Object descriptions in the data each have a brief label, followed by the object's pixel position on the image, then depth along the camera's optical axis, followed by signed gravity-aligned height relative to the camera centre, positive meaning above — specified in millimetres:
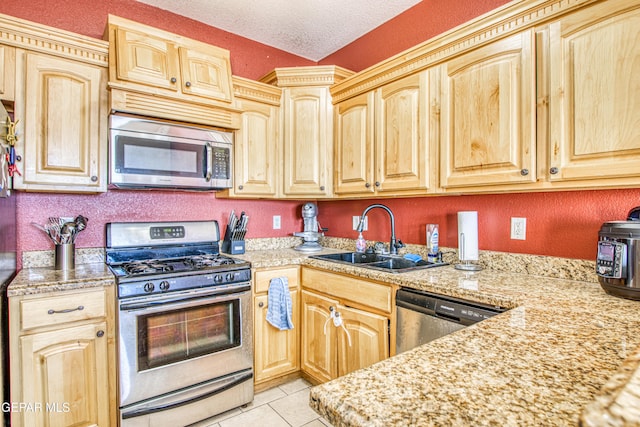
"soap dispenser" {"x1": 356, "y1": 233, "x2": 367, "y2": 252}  2605 -245
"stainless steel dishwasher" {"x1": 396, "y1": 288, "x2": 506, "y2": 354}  1404 -458
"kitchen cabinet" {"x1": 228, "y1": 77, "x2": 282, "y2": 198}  2498 +541
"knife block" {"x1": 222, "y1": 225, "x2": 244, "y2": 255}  2537 -248
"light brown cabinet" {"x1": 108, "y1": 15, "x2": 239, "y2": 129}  1936 +840
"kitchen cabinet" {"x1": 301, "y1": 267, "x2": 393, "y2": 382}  1812 -659
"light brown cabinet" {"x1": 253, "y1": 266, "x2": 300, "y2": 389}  2211 -852
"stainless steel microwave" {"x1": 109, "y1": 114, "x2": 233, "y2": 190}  1995 +368
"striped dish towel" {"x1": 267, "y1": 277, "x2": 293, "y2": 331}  2229 -609
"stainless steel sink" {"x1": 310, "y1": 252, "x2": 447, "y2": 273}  2014 -330
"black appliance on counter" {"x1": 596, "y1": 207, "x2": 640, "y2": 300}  1187 -162
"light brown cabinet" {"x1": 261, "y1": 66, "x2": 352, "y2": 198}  2615 +665
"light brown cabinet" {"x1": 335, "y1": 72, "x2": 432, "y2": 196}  1994 +475
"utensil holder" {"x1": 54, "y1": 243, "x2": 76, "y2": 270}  1897 -252
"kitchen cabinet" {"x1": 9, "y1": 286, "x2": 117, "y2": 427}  1529 -691
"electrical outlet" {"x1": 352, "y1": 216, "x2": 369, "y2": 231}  2729 -77
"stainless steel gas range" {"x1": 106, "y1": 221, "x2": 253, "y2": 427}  1743 -666
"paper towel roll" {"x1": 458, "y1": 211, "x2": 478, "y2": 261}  1860 -130
